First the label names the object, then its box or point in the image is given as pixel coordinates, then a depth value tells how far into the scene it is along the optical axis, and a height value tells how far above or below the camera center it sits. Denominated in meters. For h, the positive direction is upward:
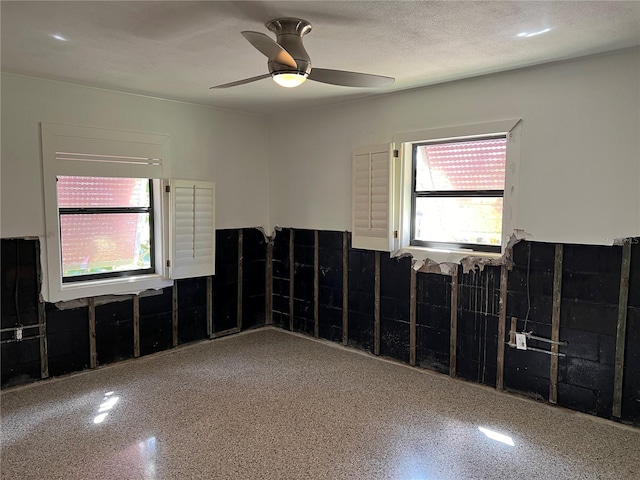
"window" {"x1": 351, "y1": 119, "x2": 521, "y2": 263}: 3.55 +0.18
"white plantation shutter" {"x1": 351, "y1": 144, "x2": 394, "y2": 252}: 4.11 +0.13
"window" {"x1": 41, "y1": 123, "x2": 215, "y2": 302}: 3.73 -0.07
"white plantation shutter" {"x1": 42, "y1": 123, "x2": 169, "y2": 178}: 3.69 +0.50
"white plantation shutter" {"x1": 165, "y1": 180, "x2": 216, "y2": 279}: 4.39 -0.19
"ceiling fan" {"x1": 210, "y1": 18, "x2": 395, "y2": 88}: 2.11 +0.77
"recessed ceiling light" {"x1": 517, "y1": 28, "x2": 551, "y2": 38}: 2.52 +1.03
